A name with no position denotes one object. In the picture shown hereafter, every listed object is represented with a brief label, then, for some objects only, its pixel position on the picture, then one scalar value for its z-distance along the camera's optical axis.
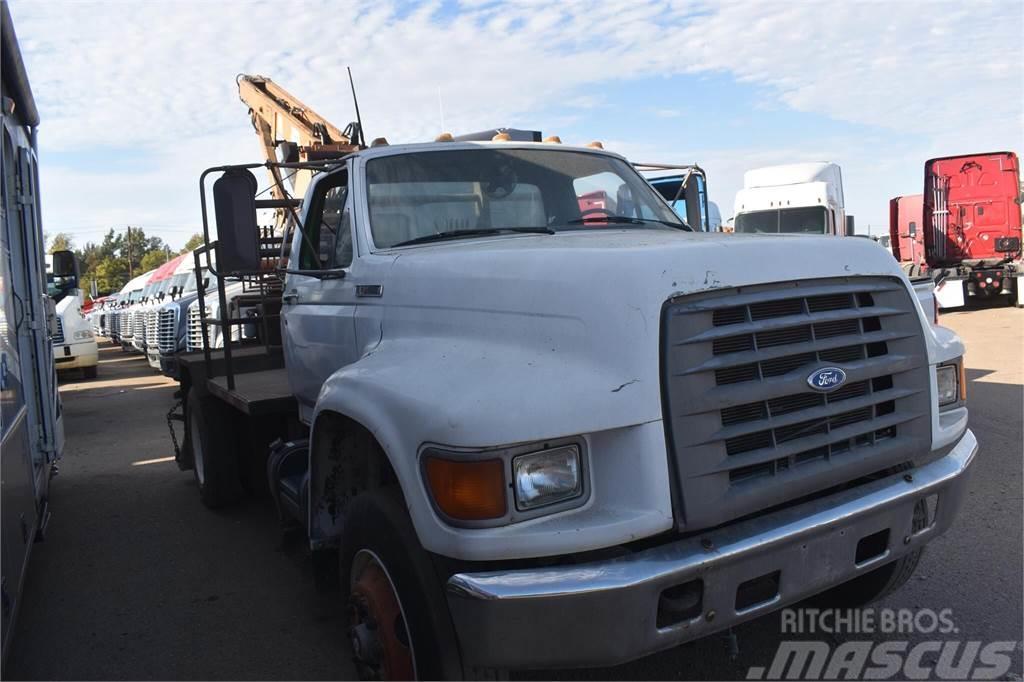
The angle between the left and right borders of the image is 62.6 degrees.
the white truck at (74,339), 15.73
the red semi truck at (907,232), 22.30
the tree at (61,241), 80.09
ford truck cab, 2.35
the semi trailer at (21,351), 3.63
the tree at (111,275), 83.62
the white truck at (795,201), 15.92
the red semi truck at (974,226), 18.88
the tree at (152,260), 92.62
